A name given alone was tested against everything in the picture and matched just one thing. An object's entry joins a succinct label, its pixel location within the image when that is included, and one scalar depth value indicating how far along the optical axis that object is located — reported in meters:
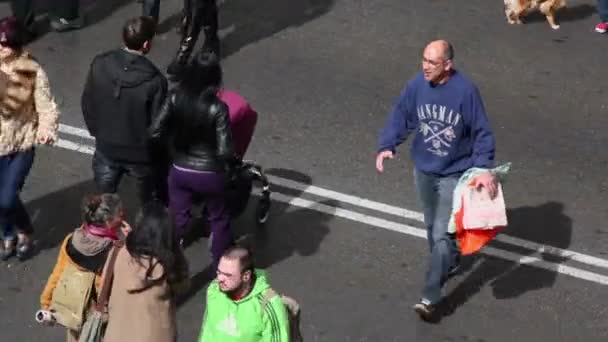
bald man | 15.33
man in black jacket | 15.52
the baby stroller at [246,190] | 16.67
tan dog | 24.84
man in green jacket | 12.01
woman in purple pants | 15.10
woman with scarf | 13.27
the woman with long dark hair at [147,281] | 12.33
